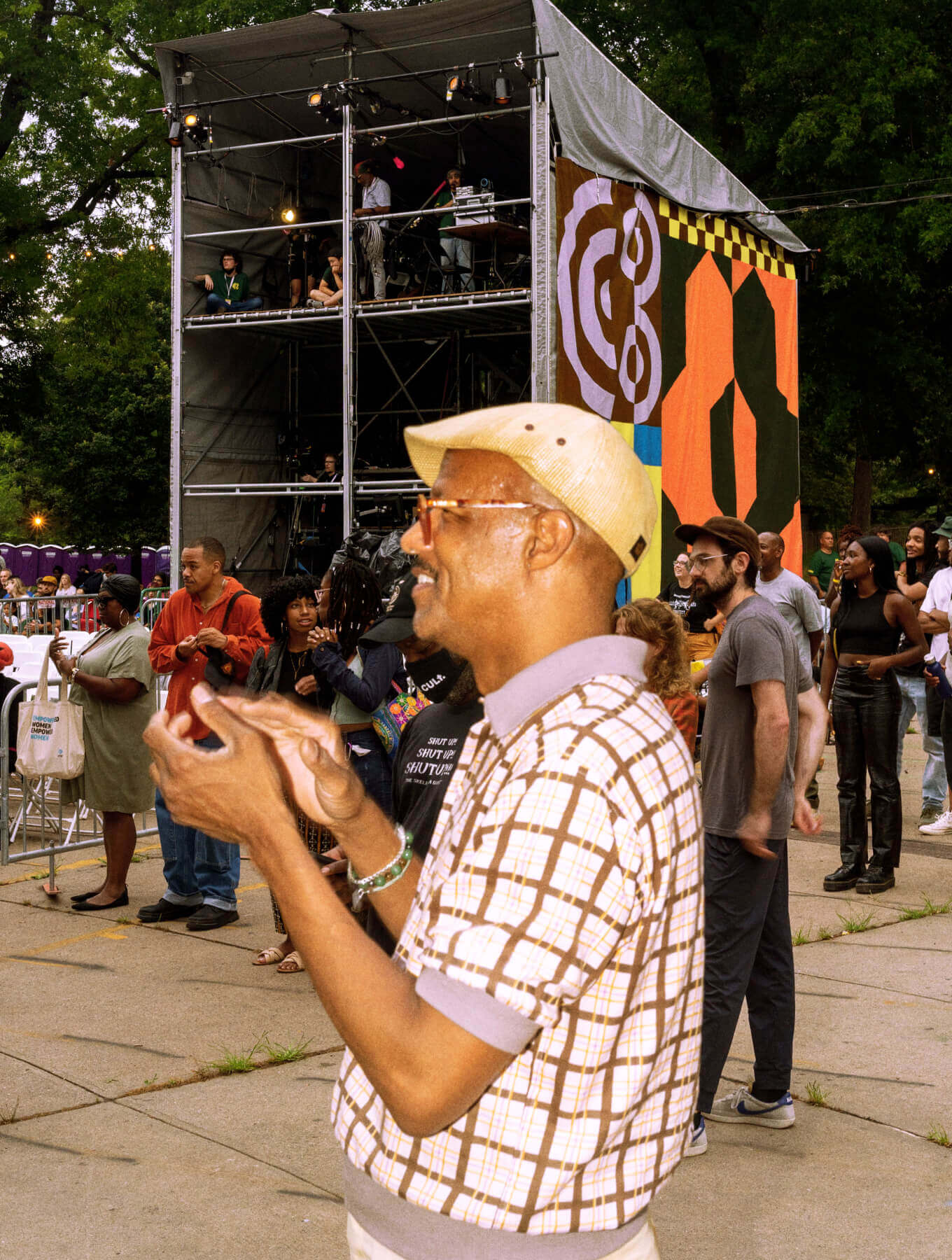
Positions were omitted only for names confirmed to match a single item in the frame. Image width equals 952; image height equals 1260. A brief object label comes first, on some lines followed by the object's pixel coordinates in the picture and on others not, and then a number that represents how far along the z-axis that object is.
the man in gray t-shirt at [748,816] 4.04
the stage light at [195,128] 12.45
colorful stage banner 10.85
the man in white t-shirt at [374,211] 12.95
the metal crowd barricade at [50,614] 13.00
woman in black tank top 7.54
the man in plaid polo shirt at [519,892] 1.32
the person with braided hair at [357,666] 5.55
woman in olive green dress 7.11
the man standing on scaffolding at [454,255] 13.27
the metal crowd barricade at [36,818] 7.72
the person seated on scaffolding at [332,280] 13.41
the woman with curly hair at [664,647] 4.91
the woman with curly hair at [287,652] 6.11
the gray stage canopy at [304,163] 10.88
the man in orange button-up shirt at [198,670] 6.82
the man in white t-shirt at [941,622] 8.99
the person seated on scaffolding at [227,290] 13.23
